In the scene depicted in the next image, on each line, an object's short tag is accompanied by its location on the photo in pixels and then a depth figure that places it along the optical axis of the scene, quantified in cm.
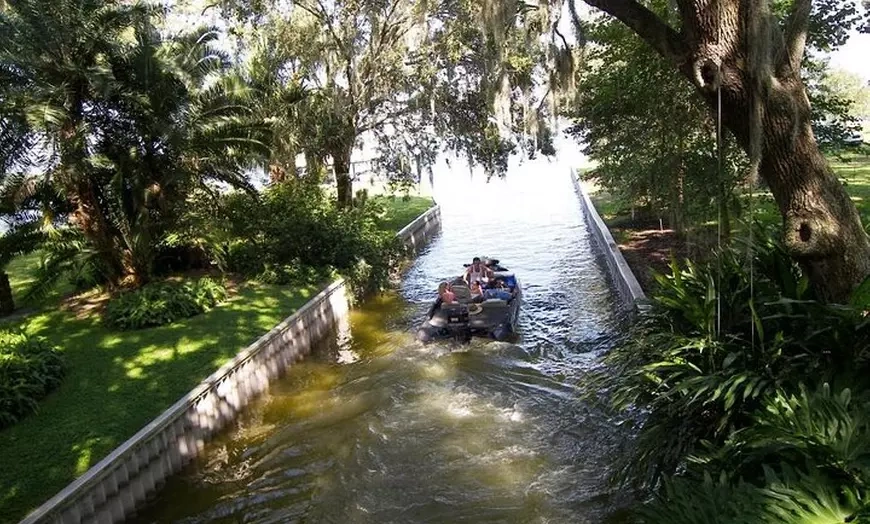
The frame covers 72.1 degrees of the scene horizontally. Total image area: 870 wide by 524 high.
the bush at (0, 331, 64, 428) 695
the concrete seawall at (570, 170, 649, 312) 1074
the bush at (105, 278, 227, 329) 1010
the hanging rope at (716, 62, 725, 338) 430
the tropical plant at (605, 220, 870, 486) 416
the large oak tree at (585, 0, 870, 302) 443
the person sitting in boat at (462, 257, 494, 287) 1286
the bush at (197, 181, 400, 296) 1330
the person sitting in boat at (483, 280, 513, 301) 1158
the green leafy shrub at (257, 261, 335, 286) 1286
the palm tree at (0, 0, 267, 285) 967
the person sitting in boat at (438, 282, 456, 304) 1117
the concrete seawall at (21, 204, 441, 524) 543
